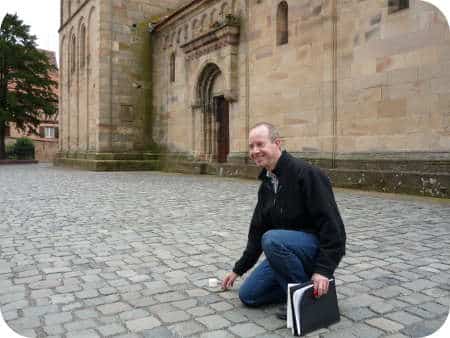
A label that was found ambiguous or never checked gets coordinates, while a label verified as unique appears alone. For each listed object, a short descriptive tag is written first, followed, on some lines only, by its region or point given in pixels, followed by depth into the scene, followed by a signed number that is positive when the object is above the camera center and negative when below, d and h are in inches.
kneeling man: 110.7 -19.4
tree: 1445.6 +257.1
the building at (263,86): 373.1 +86.6
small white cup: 143.6 -43.3
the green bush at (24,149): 1571.1 +14.8
